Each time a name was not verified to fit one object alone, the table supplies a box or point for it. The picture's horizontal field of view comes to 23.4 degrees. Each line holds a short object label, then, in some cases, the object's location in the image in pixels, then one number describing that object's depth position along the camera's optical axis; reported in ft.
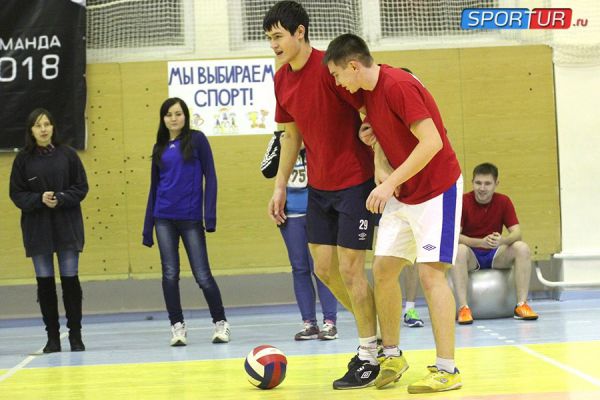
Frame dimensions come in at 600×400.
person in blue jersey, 37.88
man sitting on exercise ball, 42.15
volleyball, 25.05
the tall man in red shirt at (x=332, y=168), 25.17
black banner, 51.20
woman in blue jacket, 37.84
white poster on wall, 51.67
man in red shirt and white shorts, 22.90
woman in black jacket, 36.88
